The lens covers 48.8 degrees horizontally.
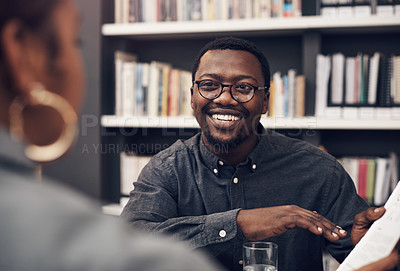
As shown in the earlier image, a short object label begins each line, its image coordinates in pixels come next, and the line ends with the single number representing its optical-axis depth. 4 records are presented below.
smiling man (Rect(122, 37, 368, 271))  1.28
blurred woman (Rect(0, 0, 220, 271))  0.33
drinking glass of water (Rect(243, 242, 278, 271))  0.93
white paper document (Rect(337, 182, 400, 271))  0.85
